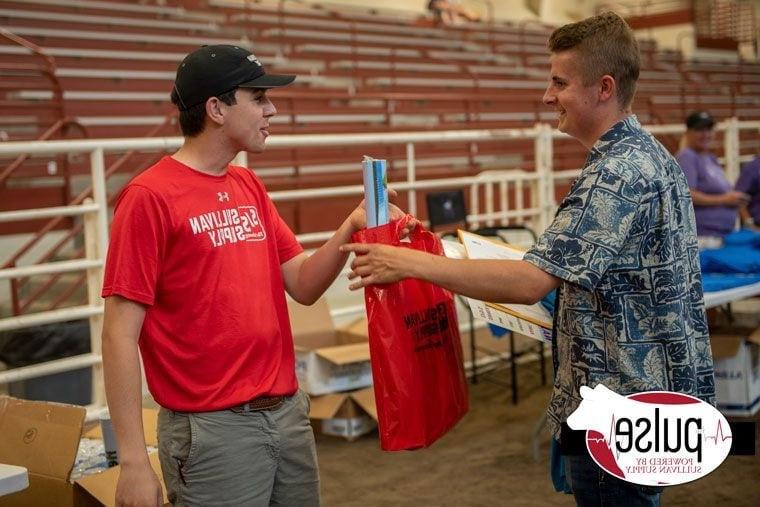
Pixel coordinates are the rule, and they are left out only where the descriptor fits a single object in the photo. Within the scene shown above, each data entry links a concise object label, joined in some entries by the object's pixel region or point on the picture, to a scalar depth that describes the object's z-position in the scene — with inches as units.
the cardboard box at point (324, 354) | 156.1
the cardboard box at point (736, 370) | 156.2
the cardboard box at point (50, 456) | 84.5
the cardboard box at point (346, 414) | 154.6
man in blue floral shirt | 58.1
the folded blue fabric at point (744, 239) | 159.9
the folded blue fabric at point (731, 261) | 142.9
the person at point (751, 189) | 216.8
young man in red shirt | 60.8
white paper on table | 78.0
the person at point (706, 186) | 199.6
